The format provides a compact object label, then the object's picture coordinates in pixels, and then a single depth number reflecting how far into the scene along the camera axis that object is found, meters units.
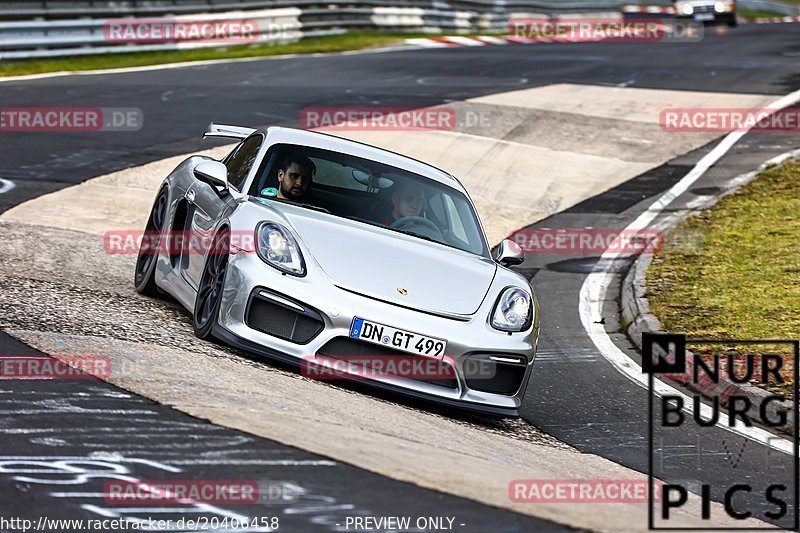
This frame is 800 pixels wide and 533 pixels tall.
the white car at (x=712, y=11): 84.75
